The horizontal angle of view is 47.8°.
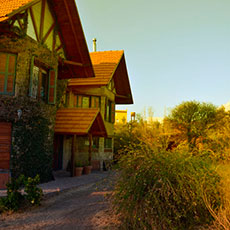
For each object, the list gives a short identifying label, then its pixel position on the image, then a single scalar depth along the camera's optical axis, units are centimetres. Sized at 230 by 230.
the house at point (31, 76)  978
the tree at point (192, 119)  2497
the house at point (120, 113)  4306
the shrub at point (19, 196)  686
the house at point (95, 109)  1320
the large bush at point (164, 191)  507
